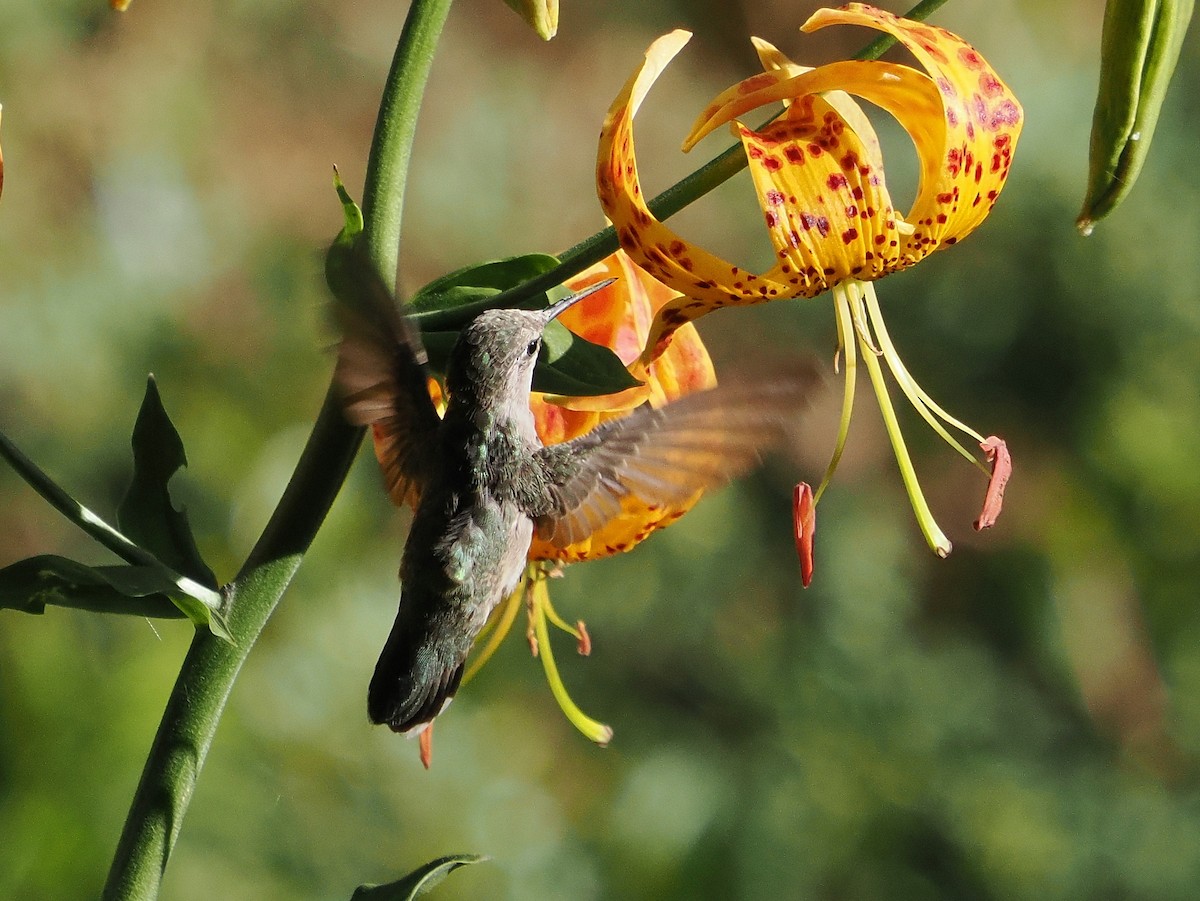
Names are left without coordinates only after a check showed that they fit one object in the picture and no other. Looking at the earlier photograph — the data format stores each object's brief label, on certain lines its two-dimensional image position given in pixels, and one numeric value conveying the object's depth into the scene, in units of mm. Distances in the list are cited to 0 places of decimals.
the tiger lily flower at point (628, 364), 2729
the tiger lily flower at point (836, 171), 2680
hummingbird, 2692
